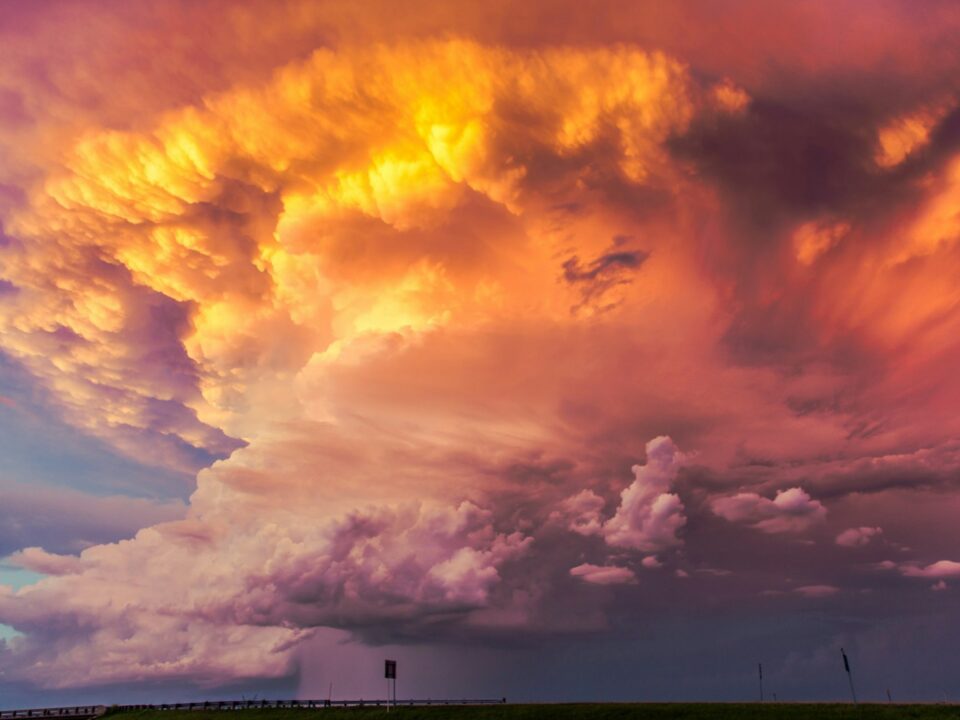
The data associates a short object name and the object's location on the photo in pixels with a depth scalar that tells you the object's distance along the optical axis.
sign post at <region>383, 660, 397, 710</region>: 90.50
